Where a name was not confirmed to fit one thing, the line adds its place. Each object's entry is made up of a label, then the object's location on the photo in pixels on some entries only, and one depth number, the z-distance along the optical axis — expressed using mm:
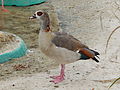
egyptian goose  9961
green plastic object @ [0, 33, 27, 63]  11930
